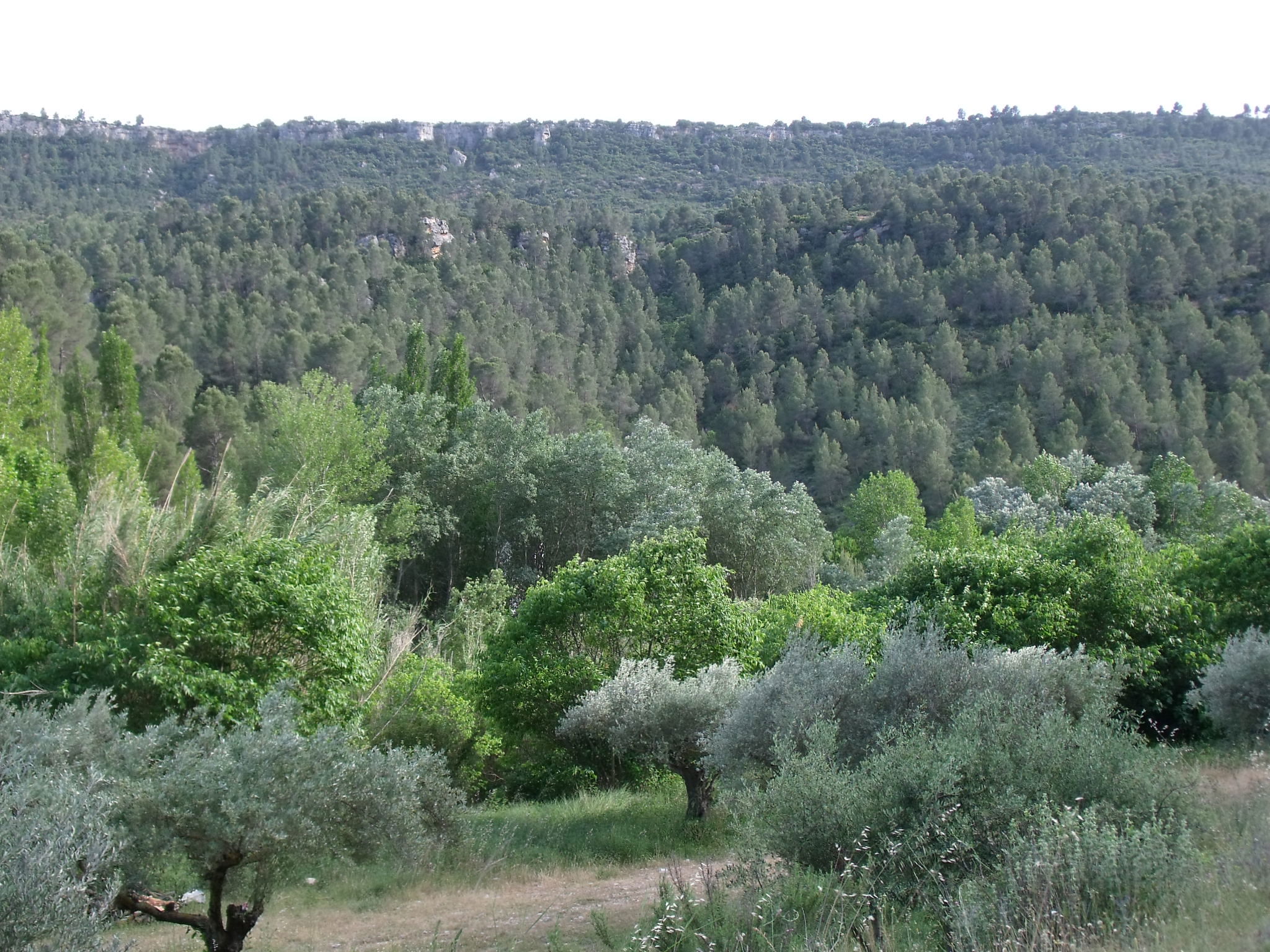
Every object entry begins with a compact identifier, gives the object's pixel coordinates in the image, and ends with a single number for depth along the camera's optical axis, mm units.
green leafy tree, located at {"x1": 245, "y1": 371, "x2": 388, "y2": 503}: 30953
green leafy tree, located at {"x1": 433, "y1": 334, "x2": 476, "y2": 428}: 38594
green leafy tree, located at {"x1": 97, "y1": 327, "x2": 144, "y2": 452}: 30859
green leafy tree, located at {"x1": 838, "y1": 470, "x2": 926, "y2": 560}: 48250
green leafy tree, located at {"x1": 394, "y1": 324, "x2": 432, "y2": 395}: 39812
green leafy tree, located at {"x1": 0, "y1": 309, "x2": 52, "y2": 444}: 25297
